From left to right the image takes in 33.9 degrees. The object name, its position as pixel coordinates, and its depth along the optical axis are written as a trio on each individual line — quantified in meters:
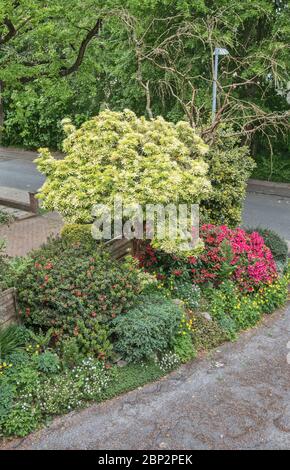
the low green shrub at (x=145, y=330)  6.26
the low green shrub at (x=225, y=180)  9.12
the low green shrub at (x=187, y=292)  7.55
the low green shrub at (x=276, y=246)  9.58
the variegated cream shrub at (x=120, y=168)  6.71
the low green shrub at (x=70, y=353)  5.99
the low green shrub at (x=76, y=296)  6.20
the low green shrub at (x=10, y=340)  5.93
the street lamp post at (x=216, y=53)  10.51
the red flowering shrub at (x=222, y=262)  7.91
